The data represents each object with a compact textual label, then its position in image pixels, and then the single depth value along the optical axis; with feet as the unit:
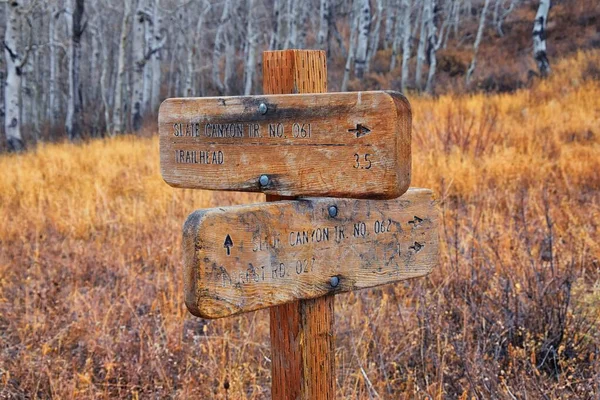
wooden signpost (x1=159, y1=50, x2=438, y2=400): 4.76
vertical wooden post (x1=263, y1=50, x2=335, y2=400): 5.70
